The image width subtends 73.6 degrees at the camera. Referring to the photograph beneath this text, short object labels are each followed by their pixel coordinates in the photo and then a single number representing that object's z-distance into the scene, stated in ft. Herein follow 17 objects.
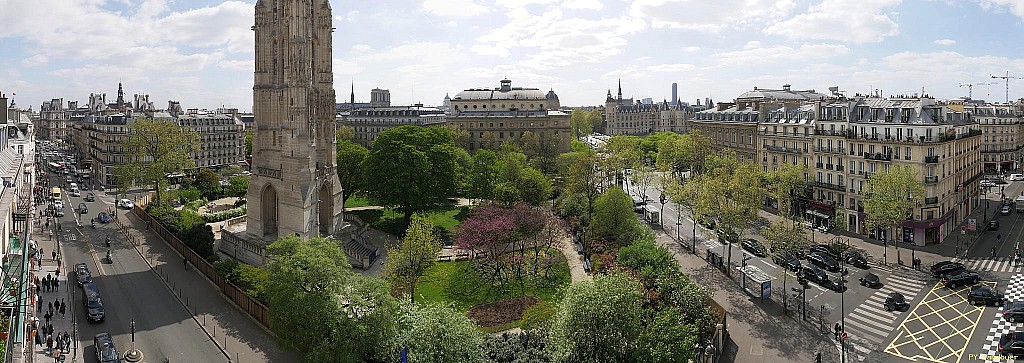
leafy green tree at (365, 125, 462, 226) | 201.46
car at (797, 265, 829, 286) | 154.40
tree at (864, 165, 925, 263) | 171.01
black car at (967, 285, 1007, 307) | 139.95
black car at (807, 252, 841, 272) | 163.81
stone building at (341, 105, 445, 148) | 403.75
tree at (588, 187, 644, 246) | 164.55
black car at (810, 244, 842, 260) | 173.48
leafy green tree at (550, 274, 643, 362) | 96.02
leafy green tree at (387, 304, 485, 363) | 92.22
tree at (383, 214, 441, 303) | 129.49
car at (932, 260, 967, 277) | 157.69
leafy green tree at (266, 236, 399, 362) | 98.27
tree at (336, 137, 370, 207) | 232.12
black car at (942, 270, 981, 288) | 150.92
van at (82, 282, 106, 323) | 131.54
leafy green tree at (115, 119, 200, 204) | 229.04
